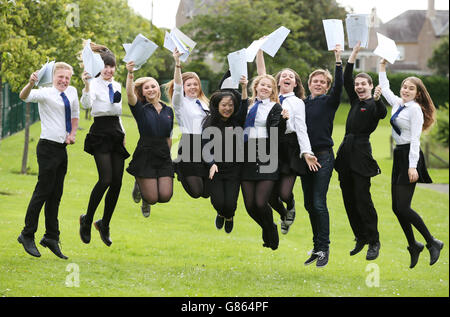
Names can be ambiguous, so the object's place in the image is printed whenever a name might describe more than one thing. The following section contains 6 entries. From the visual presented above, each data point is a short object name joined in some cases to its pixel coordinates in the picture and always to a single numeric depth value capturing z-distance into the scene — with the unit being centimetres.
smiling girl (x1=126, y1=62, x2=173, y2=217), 1105
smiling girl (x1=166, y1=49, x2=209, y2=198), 1112
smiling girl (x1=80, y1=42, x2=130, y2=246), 1088
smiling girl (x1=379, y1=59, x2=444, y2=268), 1066
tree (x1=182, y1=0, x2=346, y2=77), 3956
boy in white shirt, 1087
